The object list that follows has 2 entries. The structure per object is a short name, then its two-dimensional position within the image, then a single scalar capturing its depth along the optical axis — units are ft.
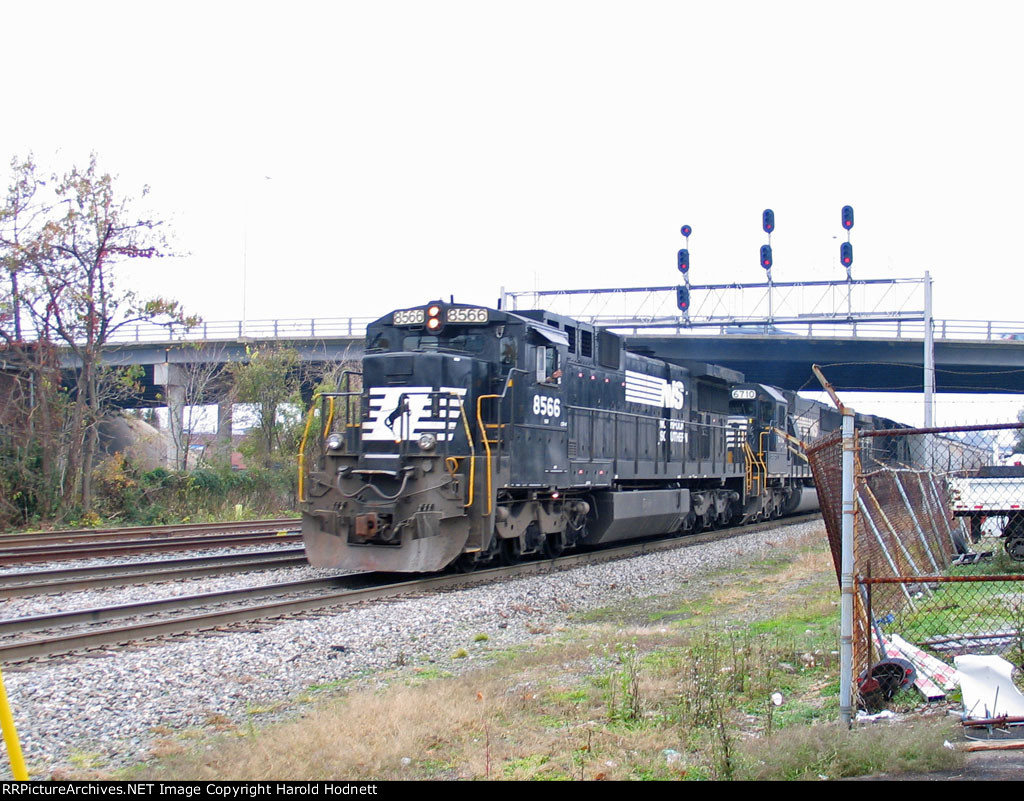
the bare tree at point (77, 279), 74.13
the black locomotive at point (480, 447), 39.22
